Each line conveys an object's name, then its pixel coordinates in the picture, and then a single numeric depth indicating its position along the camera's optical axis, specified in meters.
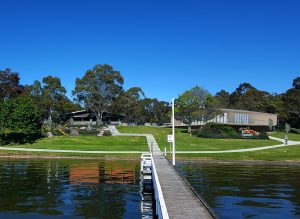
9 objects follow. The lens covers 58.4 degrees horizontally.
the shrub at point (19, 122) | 42.64
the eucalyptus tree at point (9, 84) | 70.99
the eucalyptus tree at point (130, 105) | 76.30
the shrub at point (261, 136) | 49.96
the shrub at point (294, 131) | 66.99
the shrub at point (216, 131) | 49.80
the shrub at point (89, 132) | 50.99
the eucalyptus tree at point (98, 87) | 73.06
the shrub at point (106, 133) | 50.57
